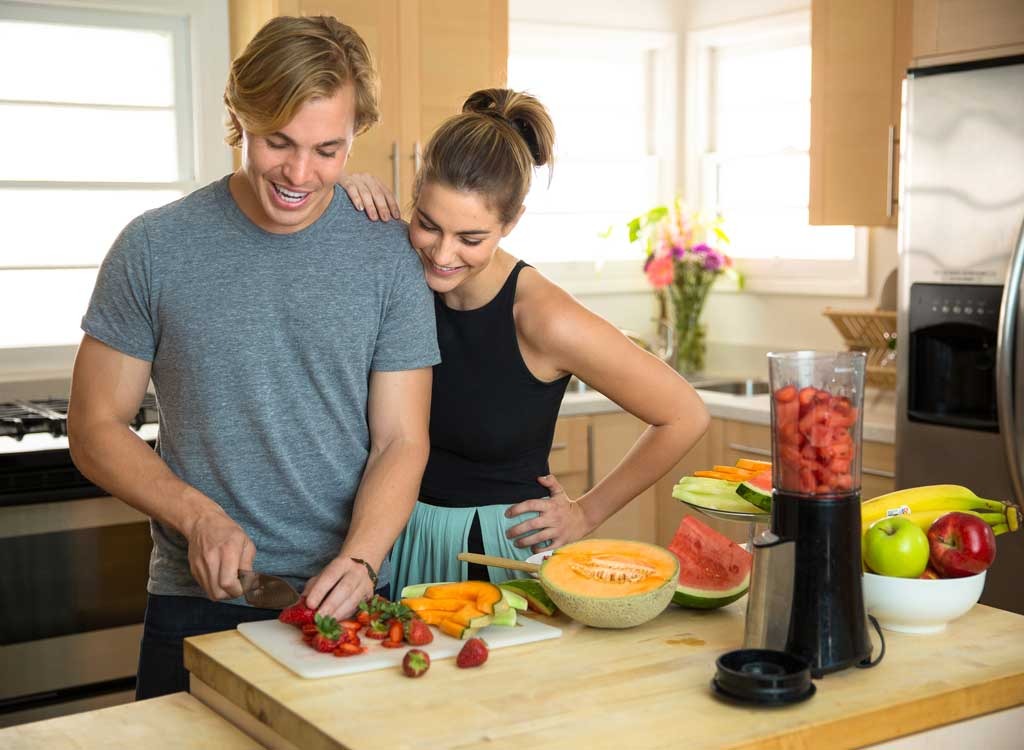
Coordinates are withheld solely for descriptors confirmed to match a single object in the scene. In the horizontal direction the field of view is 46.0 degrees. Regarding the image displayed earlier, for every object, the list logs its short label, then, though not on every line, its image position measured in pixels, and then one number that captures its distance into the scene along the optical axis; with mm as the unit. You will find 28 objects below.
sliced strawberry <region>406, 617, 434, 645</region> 1499
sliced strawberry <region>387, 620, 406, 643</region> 1506
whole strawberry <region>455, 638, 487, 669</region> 1442
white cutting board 1431
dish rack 3809
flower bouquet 4617
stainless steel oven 2898
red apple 1597
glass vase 4730
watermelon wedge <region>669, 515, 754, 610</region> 1696
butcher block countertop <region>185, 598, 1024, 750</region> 1262
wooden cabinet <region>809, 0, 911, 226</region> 3625
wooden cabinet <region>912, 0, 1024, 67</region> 2967
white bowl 1568
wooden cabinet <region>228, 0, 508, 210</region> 3701
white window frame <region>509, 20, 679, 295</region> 4656
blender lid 1338
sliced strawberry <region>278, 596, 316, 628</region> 1570
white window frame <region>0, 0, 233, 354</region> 3545
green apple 1593
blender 1453
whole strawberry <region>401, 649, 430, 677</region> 1407
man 1738
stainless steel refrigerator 2889
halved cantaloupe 1552
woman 2004
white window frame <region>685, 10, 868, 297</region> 4340
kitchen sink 4484
